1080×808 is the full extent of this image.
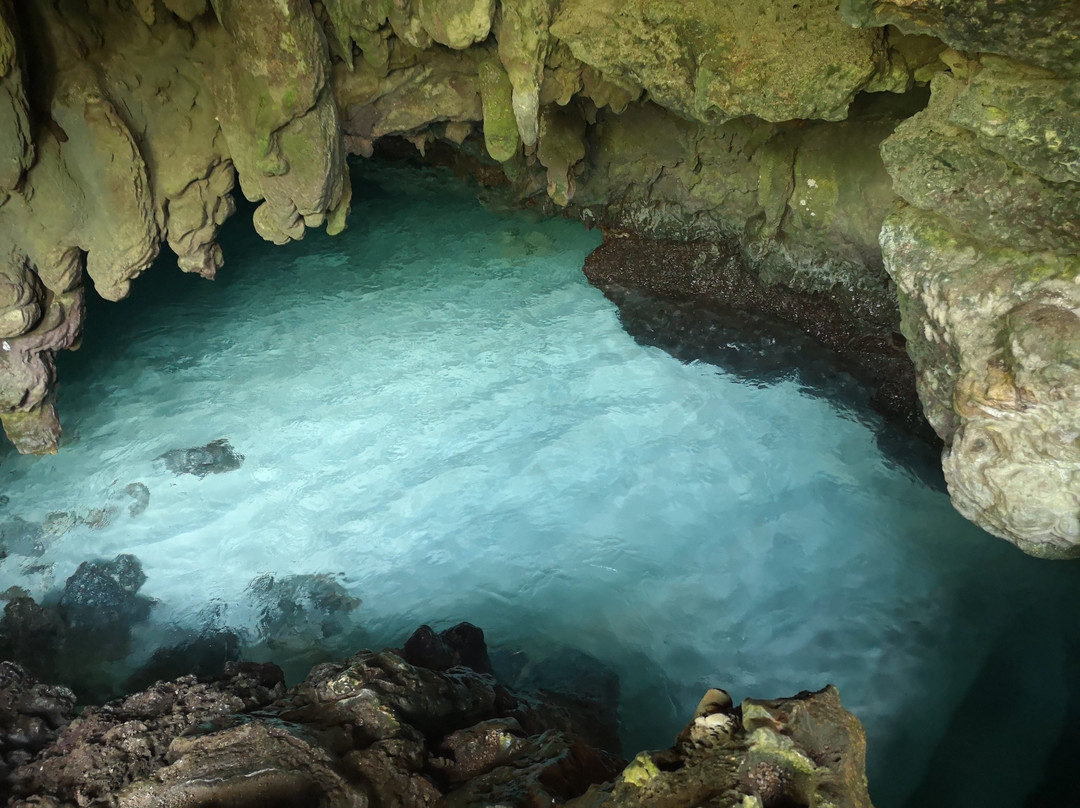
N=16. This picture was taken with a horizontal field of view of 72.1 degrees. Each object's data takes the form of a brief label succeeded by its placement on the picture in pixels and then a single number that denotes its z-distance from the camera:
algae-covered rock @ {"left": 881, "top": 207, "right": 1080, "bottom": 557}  3.54
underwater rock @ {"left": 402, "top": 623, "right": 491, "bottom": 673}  4.98
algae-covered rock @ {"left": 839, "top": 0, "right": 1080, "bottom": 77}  2.86
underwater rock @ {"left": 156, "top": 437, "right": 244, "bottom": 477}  7.09
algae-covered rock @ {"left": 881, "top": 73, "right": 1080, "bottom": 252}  3.53
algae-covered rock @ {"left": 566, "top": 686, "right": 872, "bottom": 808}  2.45
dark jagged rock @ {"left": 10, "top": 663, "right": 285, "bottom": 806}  3.32
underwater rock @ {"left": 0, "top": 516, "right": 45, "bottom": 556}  6.39
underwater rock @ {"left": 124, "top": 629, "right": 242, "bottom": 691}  5.66
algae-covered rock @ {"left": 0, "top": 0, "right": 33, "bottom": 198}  4.70
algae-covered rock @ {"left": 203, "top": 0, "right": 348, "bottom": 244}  5.61
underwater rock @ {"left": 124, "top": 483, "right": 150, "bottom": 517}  6.74
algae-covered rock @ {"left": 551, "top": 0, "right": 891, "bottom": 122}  5.05
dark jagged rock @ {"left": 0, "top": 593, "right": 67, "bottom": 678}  5.75
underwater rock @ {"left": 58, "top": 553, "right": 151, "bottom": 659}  5.93
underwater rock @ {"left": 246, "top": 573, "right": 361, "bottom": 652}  5.93
